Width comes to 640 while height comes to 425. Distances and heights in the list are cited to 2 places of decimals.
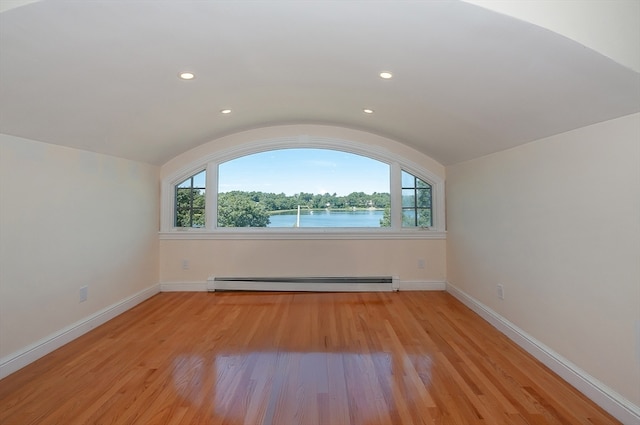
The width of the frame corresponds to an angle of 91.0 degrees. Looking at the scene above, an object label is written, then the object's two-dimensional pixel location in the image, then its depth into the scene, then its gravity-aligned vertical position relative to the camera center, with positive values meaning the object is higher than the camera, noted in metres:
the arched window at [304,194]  4.55 +0.39
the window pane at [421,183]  4.67 +0.56
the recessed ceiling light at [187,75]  2.28 +1.06
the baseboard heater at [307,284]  4.41 -0.89
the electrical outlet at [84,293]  3.01 -0.71
